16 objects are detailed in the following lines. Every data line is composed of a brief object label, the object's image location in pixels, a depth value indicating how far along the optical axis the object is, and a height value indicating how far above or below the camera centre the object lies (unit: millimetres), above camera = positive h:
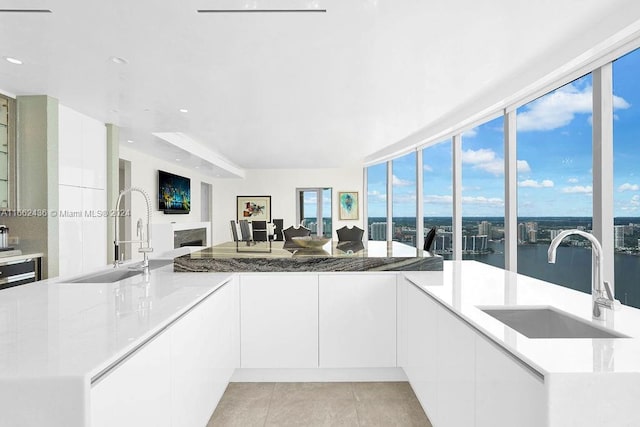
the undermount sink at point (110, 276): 2377 -400
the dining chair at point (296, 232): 4945 -246
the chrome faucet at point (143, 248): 2289 -199
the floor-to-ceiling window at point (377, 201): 9523 +286
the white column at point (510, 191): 3998 +221
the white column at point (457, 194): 5430 +251
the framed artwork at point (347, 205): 11078 +219
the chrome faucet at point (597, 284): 1364 -257
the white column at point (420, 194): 6930 +330
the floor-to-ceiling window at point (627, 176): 2535 +237
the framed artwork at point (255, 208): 11281 +144
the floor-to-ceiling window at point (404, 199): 7383 +280
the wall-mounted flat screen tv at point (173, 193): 7816 +430
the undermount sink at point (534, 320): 1544 -439
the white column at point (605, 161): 2660 +356
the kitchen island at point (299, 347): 963 -477
